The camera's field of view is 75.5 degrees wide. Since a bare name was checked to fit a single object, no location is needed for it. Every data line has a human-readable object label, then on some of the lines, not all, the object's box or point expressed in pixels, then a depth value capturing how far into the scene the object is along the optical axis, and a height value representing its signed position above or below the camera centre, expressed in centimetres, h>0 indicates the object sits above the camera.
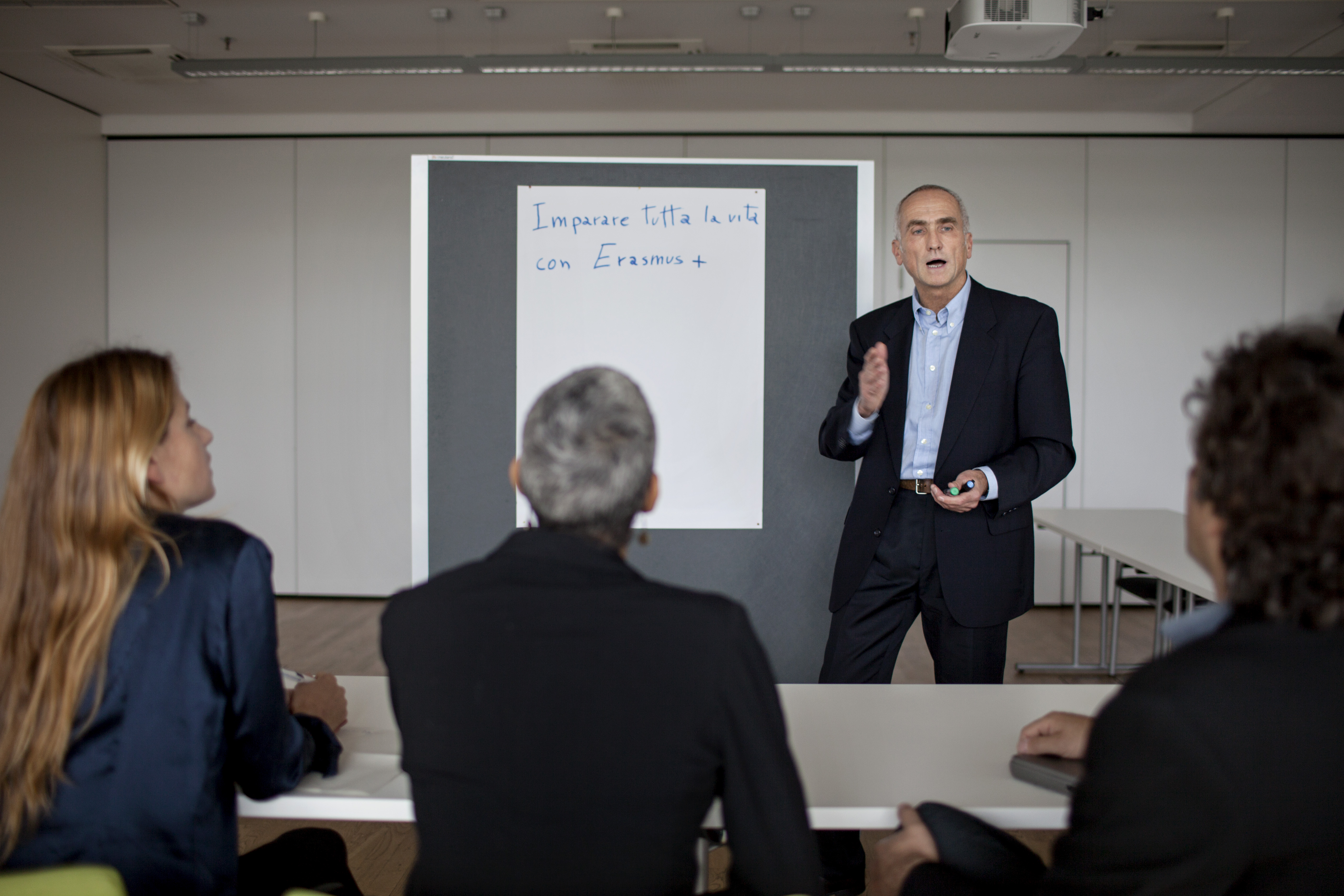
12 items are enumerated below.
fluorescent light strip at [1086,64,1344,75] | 420 +172
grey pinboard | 255 +31
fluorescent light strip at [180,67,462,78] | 438 +173
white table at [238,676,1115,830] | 124 -55
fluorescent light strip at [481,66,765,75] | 433 +173
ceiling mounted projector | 326 +149
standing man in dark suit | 210 -11
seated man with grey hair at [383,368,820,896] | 91 -34
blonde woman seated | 108 -31
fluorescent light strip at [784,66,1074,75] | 430 +175
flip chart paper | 255 +38
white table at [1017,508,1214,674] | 314 -53
